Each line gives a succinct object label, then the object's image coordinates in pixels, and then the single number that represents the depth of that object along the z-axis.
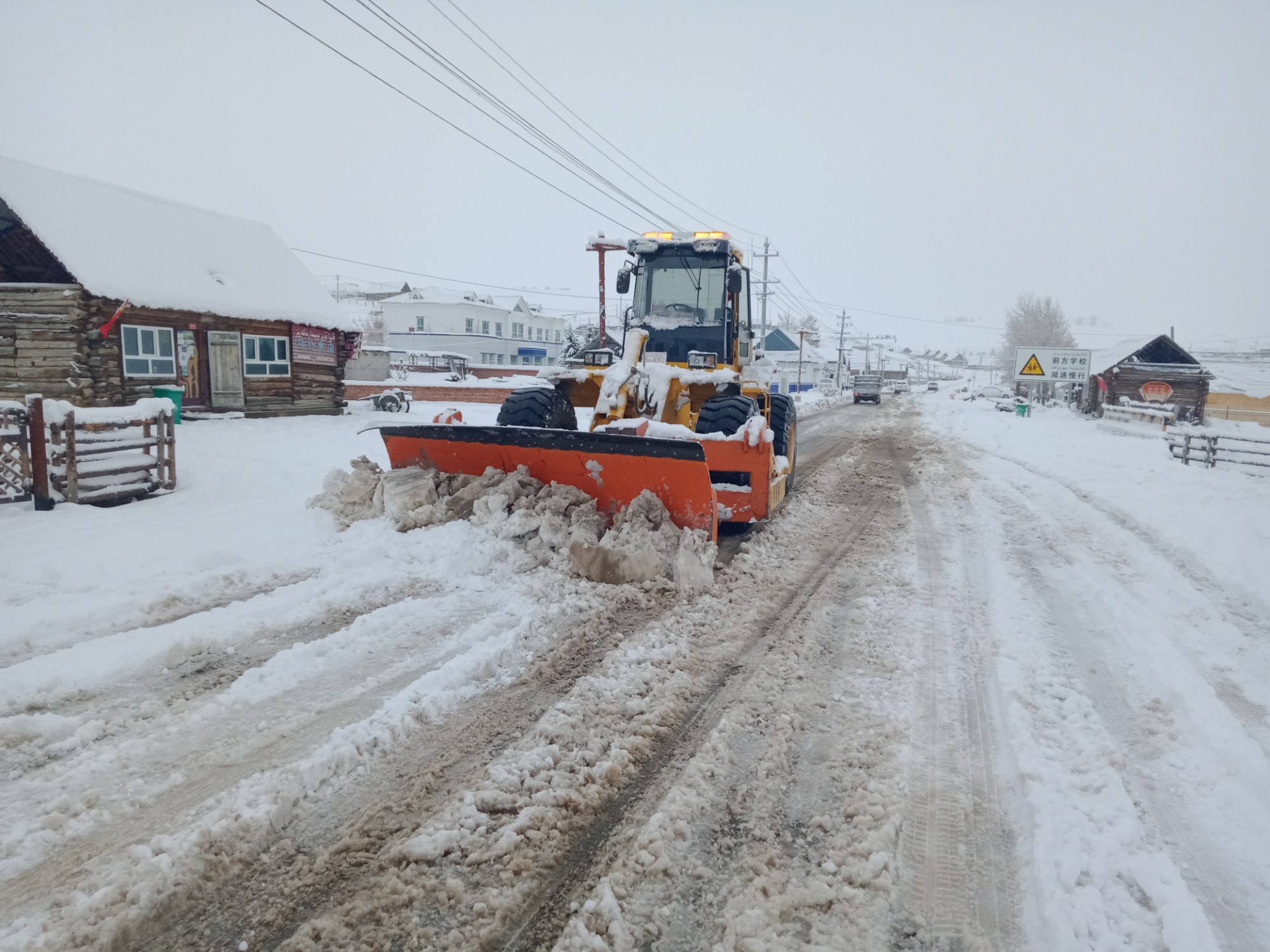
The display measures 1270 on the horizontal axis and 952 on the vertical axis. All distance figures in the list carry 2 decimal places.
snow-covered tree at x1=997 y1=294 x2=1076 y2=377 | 74.94
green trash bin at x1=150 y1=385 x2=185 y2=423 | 14.21
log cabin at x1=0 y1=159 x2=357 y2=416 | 14.48
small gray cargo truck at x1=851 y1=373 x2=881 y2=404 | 42.09
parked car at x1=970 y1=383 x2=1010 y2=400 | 50.81
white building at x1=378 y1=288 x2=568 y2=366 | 55.53
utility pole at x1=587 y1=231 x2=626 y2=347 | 7.73
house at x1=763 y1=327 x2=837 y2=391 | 65.00
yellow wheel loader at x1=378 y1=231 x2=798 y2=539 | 5.85
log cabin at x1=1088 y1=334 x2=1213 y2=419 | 35.22
